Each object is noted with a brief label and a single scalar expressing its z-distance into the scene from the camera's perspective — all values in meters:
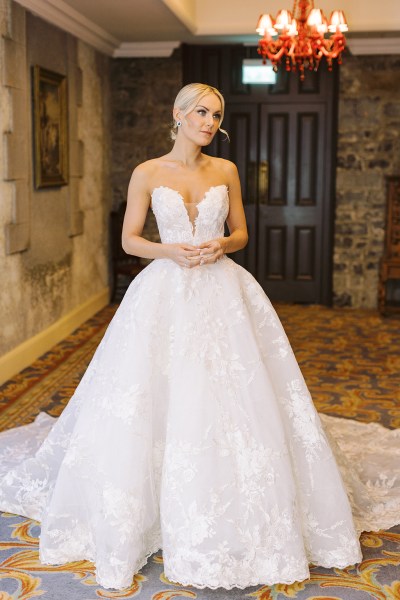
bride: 2.88
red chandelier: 6.50
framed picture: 6.47
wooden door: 8.91
